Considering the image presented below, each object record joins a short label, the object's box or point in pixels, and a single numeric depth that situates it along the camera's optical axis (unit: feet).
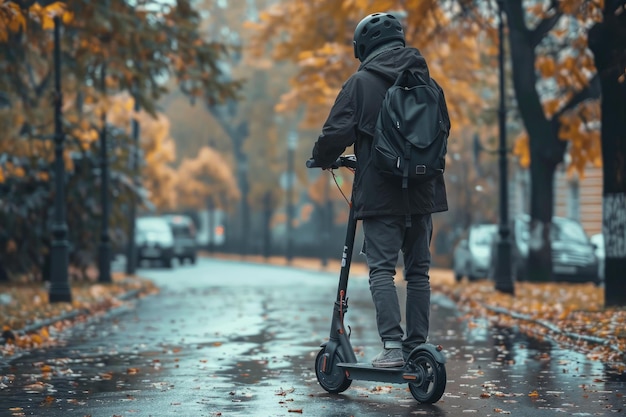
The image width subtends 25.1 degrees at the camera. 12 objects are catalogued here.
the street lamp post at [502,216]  72.13
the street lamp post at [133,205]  93.15
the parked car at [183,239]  170.40
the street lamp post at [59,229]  63.87
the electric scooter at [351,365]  26.00
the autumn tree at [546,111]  79.10
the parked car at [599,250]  100.12
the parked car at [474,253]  97.30
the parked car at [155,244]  153.69
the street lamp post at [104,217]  85.51
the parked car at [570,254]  98.95
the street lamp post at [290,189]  174.19
